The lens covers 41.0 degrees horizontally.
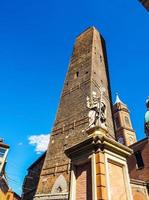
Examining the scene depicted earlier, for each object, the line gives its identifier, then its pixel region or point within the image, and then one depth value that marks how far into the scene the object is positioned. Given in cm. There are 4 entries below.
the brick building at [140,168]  1706
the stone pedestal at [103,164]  376
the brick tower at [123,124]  4291
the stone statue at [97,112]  501
